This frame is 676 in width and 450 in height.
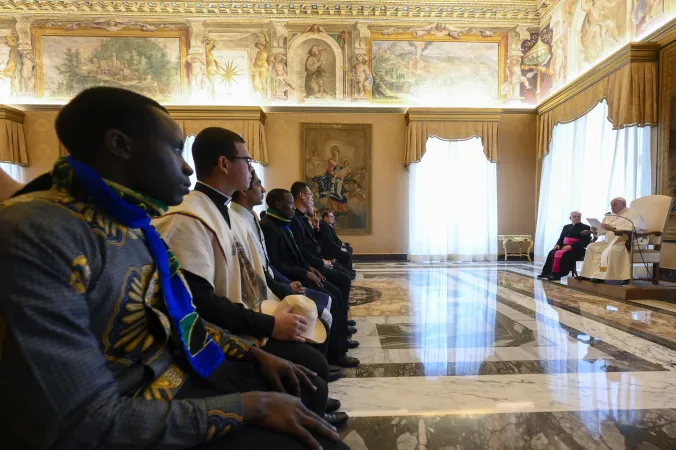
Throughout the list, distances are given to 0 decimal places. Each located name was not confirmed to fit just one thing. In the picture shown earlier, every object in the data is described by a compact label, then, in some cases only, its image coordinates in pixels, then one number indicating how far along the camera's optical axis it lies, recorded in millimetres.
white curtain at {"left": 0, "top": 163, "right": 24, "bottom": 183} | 8615
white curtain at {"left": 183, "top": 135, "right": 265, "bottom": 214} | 8539
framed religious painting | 8938
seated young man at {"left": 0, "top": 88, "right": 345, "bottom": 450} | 571
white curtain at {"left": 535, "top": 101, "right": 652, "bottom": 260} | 5781
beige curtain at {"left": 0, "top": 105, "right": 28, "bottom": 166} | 8219
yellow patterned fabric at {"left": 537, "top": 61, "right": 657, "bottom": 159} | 5609
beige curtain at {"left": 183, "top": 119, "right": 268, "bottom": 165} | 8547
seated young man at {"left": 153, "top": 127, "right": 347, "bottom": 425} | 1236
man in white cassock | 4711
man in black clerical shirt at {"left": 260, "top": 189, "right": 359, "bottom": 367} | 2371
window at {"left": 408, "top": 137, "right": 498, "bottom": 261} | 8992
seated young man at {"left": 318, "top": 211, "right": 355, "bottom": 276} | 5059
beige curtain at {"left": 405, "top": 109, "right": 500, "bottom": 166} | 8734
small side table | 8844
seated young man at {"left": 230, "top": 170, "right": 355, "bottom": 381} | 1893
